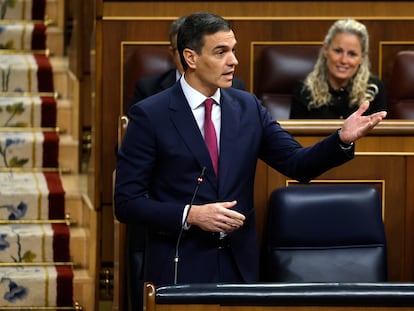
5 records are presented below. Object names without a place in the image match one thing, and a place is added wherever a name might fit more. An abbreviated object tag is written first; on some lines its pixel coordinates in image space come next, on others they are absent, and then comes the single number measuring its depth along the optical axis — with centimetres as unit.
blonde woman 1219
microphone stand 1055
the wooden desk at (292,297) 1003
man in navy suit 1062
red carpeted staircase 1217
